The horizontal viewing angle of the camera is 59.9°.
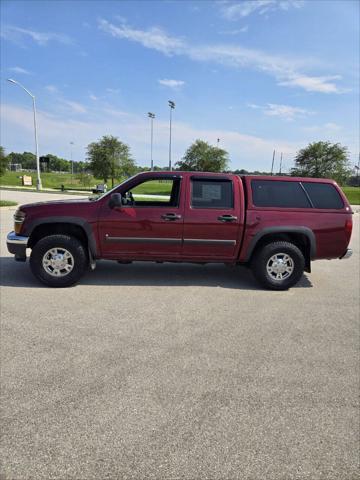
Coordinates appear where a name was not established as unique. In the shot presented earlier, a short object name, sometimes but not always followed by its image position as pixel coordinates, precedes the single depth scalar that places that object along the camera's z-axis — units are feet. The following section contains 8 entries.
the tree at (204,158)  154.71
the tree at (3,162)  103.31
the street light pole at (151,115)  164.35
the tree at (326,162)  142.61
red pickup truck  15.66
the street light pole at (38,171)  94.13
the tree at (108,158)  134.21
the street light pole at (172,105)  158.10
